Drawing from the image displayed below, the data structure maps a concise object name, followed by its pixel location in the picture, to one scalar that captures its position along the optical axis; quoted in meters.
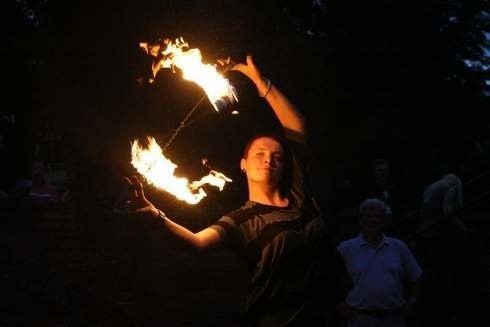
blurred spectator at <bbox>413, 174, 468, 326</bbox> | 7.41
